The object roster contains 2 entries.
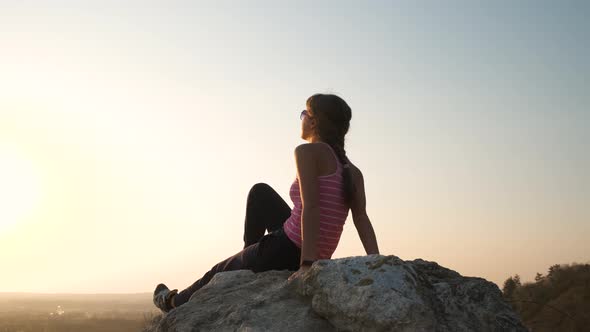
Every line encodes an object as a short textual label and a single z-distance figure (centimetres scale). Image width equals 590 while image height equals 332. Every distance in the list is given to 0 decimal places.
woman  420
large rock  310
